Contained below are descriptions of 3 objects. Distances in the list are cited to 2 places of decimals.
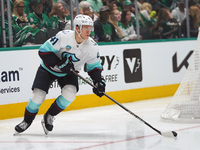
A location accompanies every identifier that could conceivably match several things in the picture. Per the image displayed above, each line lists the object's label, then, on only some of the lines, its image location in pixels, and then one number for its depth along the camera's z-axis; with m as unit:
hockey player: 7.72
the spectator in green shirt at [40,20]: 11.14
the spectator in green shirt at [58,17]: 11.70
